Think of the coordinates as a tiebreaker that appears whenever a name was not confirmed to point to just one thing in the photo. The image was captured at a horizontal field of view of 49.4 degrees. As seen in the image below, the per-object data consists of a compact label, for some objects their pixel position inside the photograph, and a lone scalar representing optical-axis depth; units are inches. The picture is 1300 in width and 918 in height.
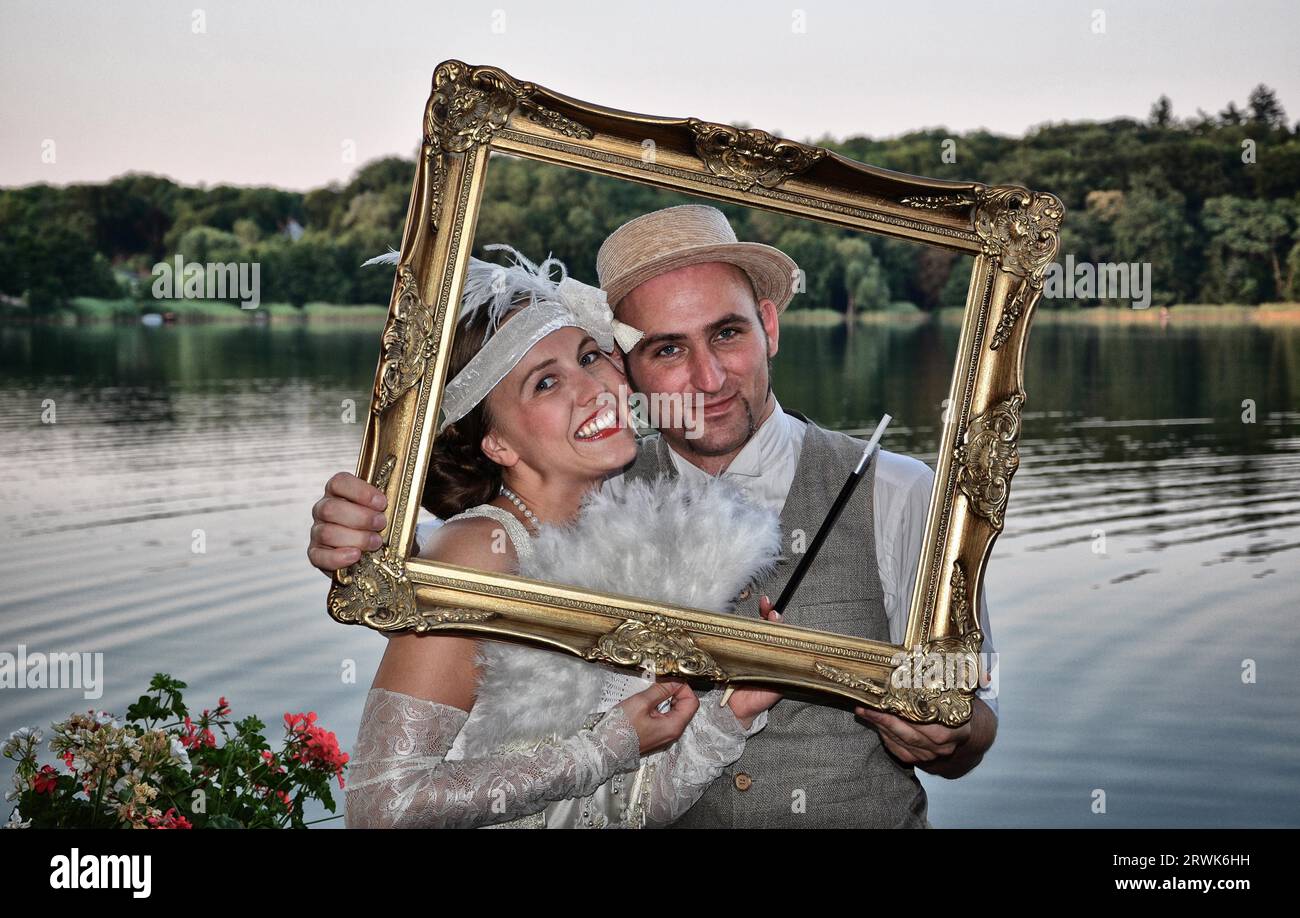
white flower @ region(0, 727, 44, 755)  144.2
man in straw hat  128.7
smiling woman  120.9
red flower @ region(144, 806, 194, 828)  142.9
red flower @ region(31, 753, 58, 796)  145.0
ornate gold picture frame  116.6
